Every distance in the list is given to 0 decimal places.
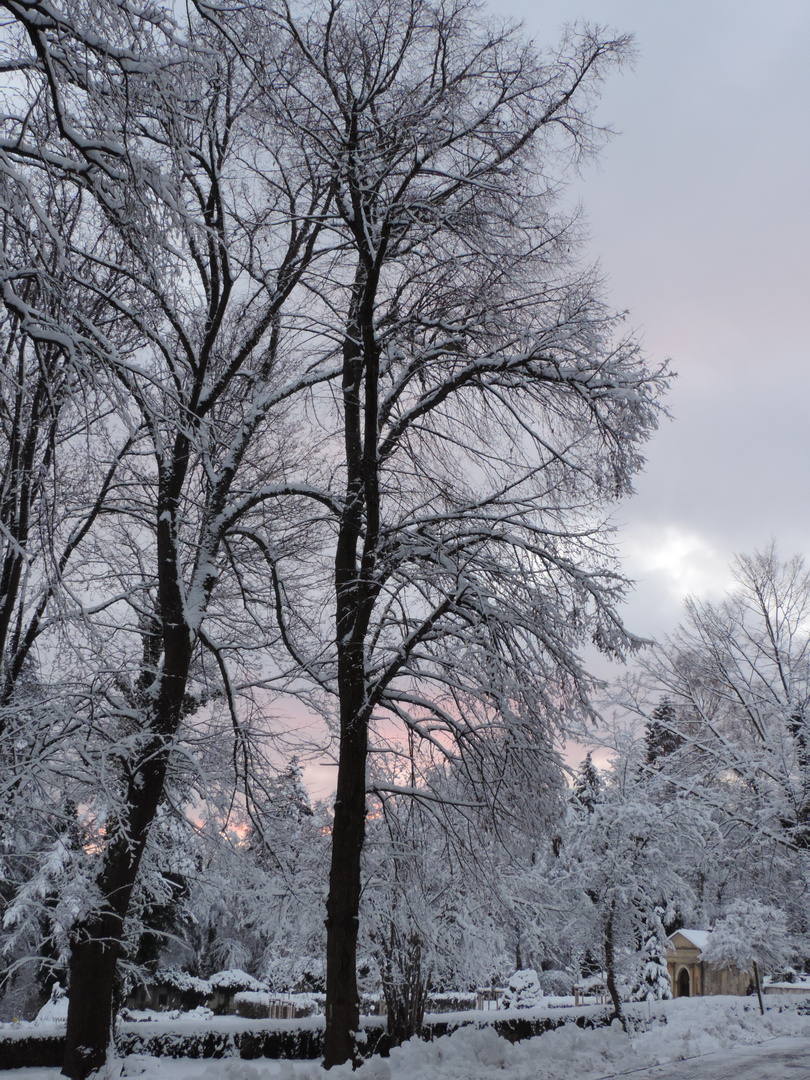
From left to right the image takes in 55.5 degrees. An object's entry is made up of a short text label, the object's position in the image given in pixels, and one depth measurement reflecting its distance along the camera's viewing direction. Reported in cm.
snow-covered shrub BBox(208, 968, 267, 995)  3506
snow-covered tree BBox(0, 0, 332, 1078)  379
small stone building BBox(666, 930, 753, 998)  3966
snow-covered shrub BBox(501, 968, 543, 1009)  3550
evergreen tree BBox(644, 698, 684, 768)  4319
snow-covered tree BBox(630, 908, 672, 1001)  3208
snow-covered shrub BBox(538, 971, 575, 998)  3966
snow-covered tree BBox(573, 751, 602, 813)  3753
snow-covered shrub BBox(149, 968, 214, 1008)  3070
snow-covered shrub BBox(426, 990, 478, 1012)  3145
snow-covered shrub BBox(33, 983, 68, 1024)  2227
